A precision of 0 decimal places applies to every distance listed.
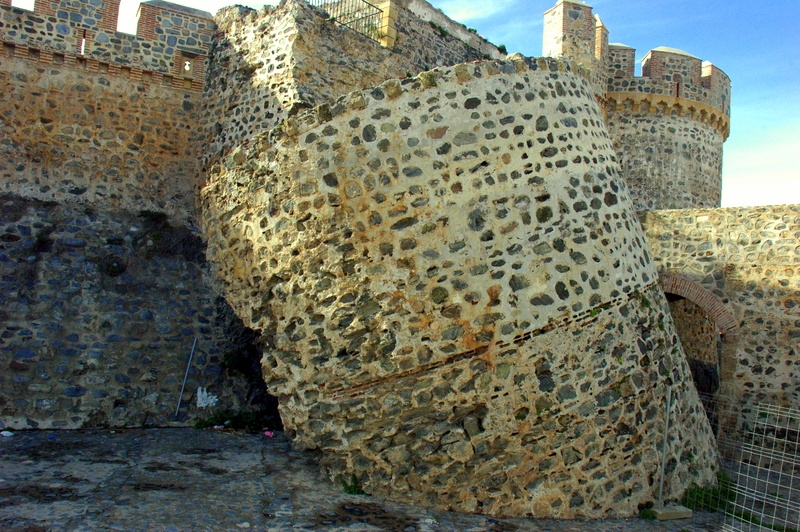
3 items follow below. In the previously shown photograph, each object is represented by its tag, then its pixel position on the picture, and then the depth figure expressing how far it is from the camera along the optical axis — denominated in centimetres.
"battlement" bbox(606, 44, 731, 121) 1558
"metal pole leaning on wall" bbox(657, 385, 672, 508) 549
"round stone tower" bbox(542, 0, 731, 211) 1545
